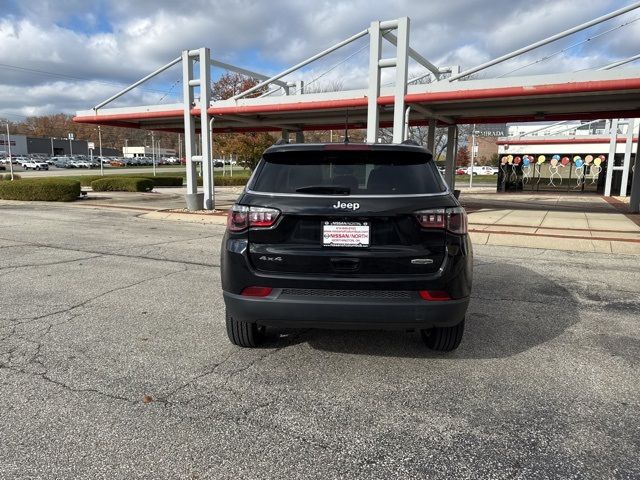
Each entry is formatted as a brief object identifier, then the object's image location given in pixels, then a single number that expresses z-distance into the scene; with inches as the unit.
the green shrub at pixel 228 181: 1448.1
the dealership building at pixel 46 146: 3832.2
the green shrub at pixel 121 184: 1041.5
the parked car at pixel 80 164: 2910.9
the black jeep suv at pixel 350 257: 126.2
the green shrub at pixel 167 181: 1252.8
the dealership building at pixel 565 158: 1138.7
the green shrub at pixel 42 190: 789.2
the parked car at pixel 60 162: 2945.4
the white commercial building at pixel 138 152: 5024.6
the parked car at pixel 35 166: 2548.7
